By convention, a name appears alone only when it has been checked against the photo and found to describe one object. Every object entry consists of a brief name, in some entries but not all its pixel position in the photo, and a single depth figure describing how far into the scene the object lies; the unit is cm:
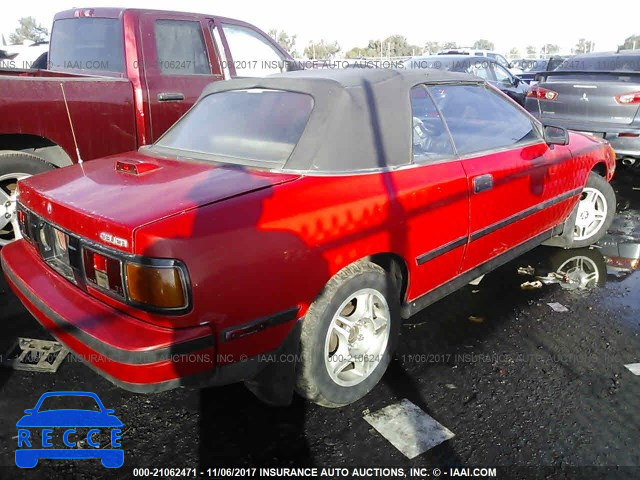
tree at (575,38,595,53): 5072
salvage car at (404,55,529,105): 1042
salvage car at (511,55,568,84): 1666
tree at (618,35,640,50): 4691
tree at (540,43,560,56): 5015
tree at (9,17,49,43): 4512
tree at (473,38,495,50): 6082
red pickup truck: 397
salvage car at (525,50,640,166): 615
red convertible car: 198
